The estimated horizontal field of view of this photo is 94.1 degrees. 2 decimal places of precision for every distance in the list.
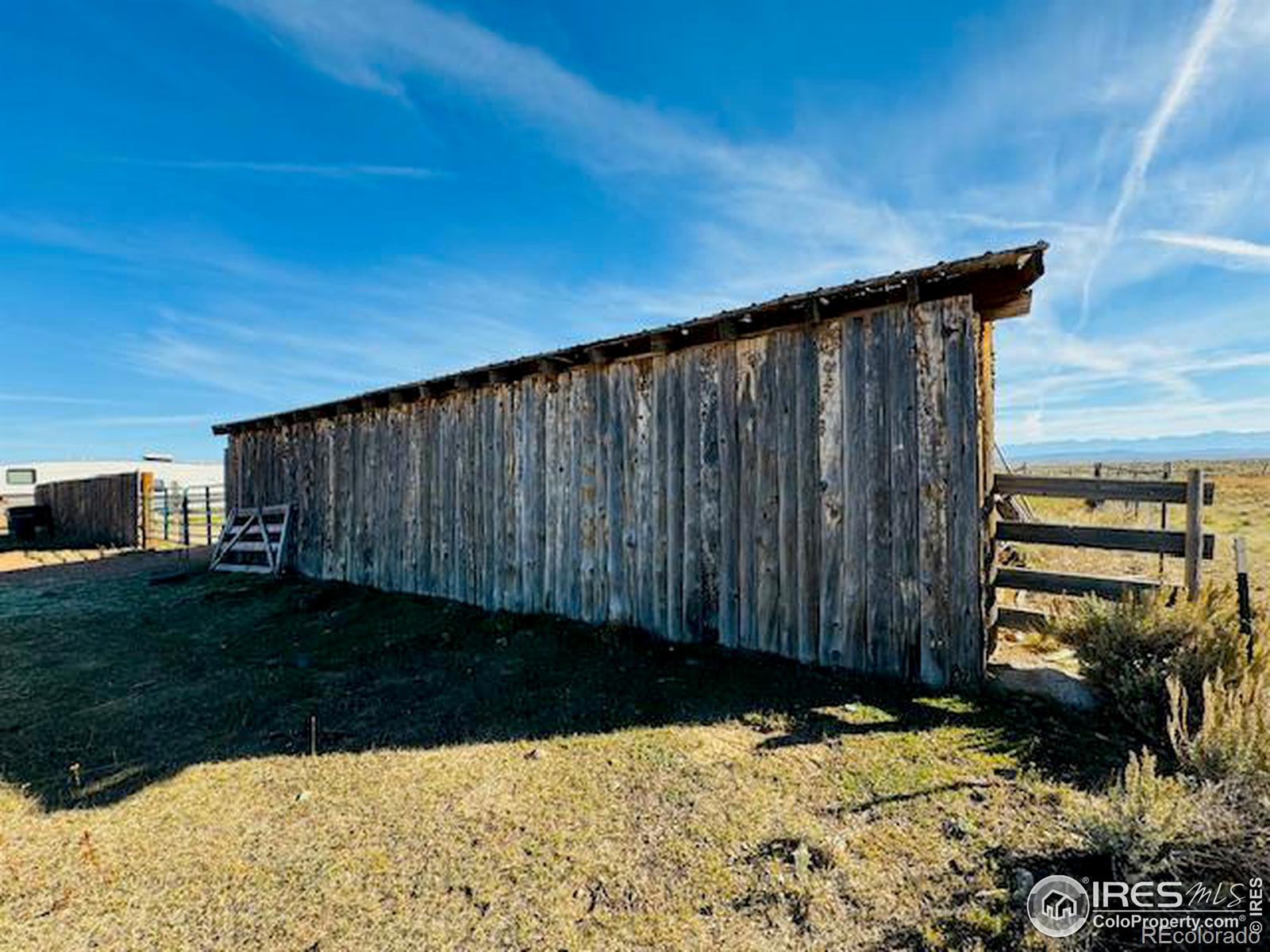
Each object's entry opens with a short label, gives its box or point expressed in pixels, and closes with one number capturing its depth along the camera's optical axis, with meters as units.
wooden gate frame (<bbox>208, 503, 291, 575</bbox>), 11.57
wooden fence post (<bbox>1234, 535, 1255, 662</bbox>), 4.01
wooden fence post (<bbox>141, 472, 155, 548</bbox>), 16.94
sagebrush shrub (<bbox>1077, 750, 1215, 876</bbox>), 2.49
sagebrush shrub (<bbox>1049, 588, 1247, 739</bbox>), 3.91
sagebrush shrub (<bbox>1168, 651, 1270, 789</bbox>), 2.88
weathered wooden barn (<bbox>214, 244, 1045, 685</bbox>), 4.85
